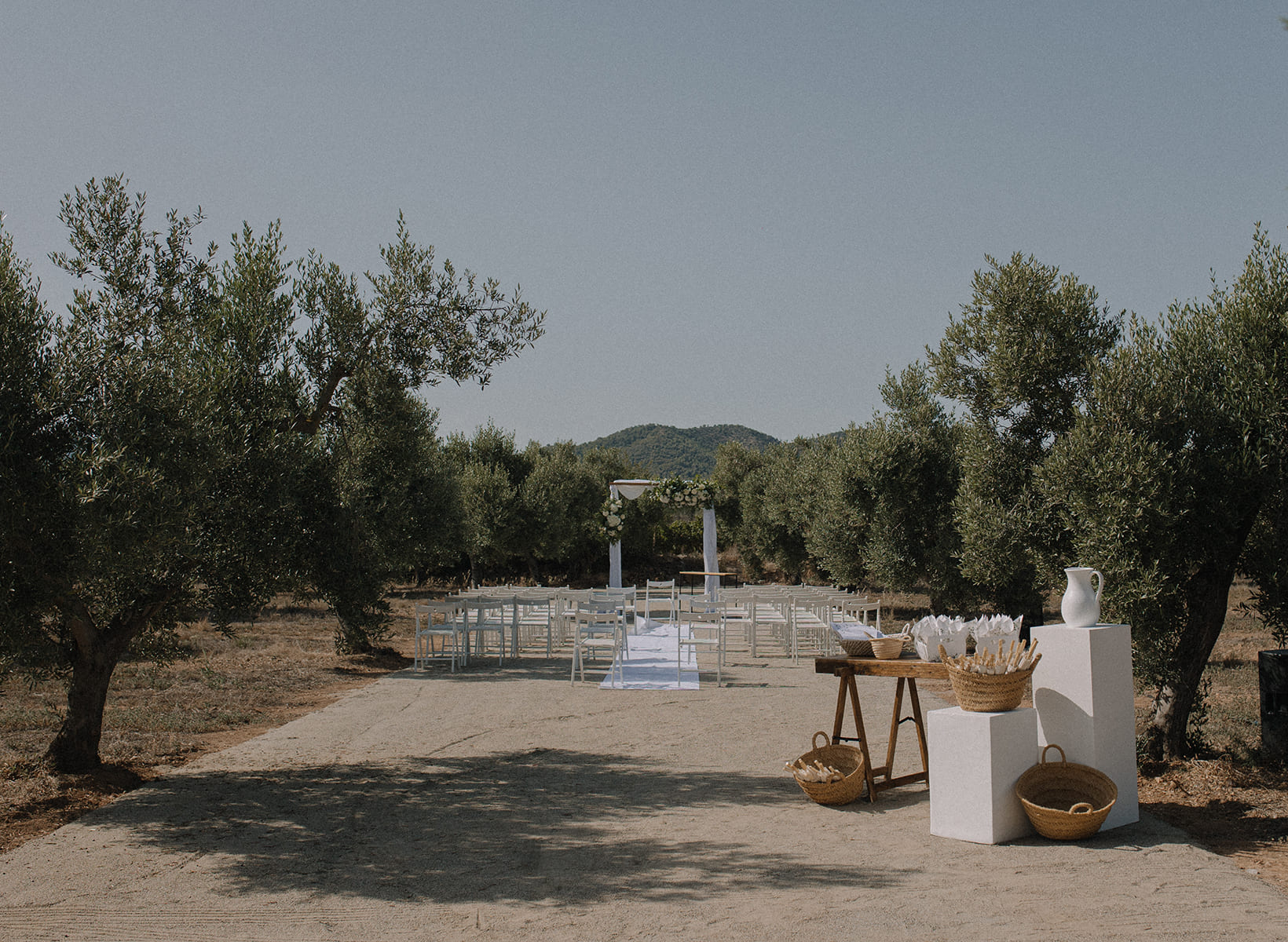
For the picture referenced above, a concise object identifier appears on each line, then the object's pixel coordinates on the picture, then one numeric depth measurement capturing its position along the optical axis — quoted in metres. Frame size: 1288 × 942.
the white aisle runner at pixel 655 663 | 10.73
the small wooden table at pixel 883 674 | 5.39
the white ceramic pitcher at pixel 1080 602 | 5.04
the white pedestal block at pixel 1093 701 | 4.92
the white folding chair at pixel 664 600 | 13.34
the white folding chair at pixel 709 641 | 10.85
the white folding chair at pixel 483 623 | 12.21
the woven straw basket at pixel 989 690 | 4.76
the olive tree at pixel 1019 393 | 7.56
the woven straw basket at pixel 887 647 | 5.70
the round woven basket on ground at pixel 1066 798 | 4.59
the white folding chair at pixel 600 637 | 10.81
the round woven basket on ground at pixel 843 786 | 5.48
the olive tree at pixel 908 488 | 14.83
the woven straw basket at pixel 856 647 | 5.83
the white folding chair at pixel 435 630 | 12.02
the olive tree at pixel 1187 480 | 5.72
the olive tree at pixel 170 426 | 4.81
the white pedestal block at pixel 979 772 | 4.71
